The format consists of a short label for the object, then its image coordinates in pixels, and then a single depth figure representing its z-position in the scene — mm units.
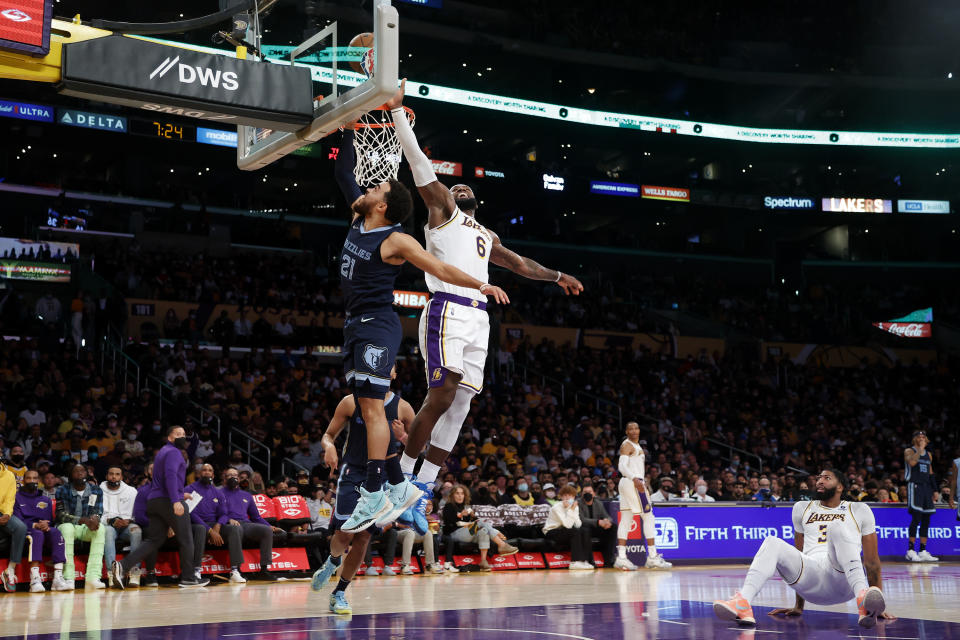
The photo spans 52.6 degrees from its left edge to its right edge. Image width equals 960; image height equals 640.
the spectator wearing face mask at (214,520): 13188
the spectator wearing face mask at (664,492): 17500
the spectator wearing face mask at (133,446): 16516
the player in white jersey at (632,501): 15312
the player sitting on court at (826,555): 7629
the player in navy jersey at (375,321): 6754
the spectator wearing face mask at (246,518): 13539
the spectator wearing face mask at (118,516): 12633
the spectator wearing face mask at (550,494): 16344
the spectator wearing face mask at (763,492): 18797
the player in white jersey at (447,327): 7277
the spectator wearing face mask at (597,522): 16047
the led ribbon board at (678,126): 33781
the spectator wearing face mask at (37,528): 12125
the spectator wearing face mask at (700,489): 18619
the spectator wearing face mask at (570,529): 15766
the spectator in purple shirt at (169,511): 12133
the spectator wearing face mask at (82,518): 12359
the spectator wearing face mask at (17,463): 13328
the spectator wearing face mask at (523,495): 17109
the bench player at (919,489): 16812
